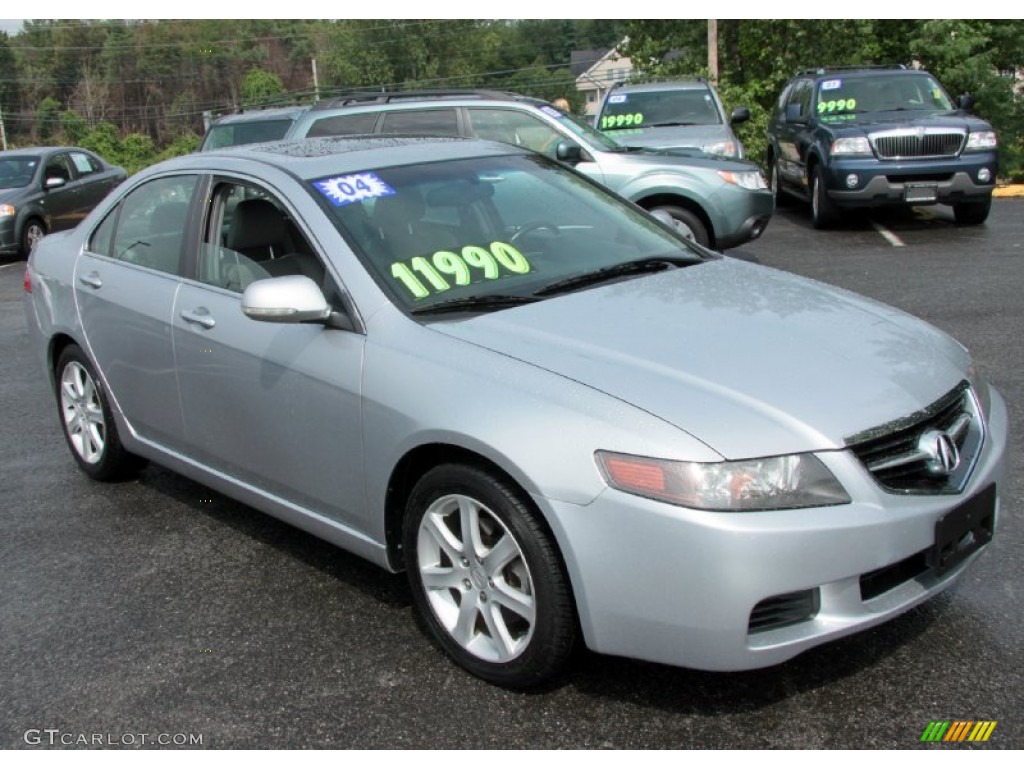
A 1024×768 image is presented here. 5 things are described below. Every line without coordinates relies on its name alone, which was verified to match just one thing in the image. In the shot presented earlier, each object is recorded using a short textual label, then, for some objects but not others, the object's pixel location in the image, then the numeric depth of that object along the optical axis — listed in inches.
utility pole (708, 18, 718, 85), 890.7
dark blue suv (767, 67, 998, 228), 479.8
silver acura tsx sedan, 117.3
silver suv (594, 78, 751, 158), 525.0
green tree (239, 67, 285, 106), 2984.7
